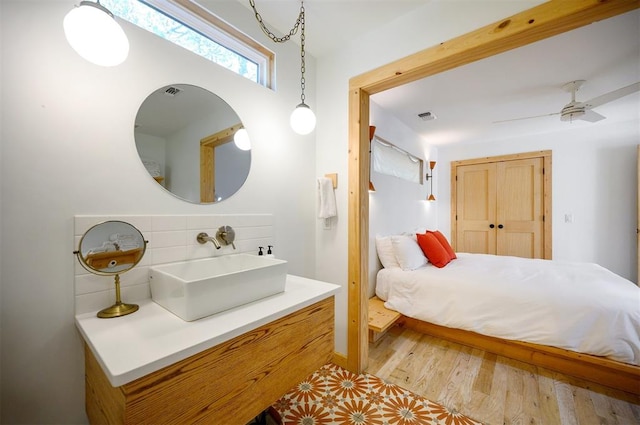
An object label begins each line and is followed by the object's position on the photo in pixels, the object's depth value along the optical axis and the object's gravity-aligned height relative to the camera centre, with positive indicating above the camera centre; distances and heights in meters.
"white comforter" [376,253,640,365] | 1.69 -0.74
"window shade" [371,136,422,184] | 2.84 +0.68
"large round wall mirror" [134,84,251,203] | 1.20 +0.38
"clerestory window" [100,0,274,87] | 1.23 +1.05
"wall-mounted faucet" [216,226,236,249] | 1.42 -0.13
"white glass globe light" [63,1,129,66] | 0.81 +0.61
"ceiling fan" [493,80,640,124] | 2.07 +1.00
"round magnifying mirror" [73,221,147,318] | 0.96 -0.16
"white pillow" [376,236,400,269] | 2.70 -0.46
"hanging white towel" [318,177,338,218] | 1.87 +0.09
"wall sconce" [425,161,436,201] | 4.14 +0.61
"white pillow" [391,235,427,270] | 2.59 -0.45
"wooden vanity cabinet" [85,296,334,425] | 0.66 -0.56
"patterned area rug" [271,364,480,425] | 1.45 -1.24
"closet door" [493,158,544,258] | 3.93 +0.05
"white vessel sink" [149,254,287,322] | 0.88 -0.31
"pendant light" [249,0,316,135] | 1.48 +0.56
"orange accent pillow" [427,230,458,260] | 3.12 -0.42
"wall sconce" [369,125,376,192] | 2.46 +0.79
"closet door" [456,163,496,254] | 4.30 +0.06
